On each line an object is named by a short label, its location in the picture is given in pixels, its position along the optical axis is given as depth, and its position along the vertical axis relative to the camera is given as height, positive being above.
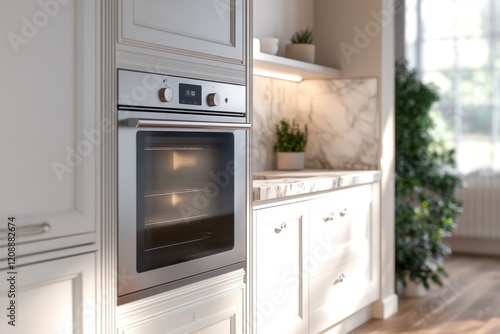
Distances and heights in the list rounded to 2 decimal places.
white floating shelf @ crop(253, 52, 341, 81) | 3.39 +0.42
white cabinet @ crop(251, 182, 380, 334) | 2.98 -0.54
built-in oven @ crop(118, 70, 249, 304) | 2.16 -0.11
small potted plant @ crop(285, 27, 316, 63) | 3.98 +0.56
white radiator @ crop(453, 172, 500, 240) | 6.28 -0.53
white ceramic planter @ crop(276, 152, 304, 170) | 4.04 -0.07
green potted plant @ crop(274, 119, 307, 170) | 4.04 +0.00
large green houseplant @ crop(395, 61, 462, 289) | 4.66 -0.28
